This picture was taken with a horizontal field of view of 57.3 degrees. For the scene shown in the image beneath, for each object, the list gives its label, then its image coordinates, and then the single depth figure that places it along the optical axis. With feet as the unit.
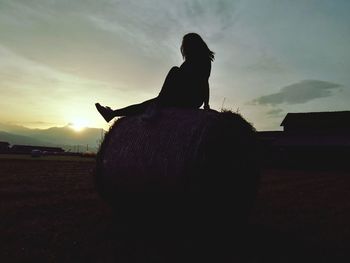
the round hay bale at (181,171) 13.06
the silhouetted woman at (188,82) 16.16
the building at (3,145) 210.83
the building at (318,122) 143.54
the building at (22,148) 243.25
